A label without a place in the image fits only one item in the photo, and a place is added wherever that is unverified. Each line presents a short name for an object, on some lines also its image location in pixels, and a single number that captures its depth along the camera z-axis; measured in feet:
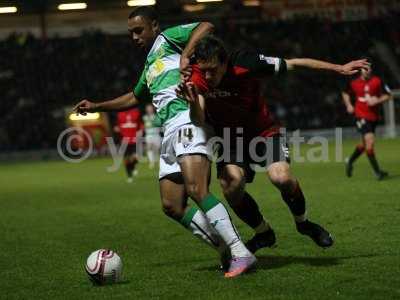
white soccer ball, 45.01
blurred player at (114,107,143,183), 133.21
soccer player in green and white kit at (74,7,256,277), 44.73
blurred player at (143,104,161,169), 168.79
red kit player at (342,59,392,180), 107.04
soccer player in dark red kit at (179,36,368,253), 45.47
